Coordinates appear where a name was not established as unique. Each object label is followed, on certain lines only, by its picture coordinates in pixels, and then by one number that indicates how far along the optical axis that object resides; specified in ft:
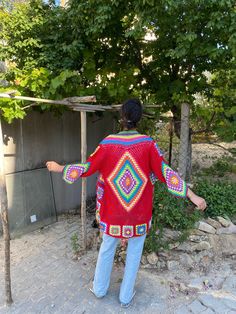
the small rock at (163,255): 10.87
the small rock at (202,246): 11.30
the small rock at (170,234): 11.12
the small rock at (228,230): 11.94
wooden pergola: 8.14
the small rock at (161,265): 10.62
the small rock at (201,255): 11.04
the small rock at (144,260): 10.73
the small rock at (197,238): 11.33
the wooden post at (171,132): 15.10
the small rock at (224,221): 12.04
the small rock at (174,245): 11.04
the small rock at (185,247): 11.16
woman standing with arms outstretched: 7.54
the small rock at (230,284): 9.53
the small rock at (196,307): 8.58
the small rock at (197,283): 9.63
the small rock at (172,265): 10.59
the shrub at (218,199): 12.66
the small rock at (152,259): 10.63
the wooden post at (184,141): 13.00
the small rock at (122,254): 10.85
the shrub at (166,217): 10.76
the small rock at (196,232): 11.47
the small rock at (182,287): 9.48
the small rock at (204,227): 11.62
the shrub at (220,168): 19.64
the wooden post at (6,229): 8.08
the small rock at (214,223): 11.94
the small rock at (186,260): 10.78
